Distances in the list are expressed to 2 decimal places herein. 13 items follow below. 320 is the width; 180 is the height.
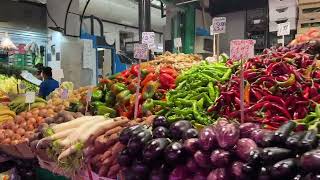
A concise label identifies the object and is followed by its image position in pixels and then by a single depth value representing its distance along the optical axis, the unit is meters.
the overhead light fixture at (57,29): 9.72
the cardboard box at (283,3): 6.06
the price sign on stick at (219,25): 3.29
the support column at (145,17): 6.74
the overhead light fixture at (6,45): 9.22
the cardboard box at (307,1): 6.18
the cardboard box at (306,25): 6.15
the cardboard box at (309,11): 6.13
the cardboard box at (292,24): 5.95
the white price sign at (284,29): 3.95
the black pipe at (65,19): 9.52
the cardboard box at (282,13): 5.74
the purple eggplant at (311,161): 1.63
